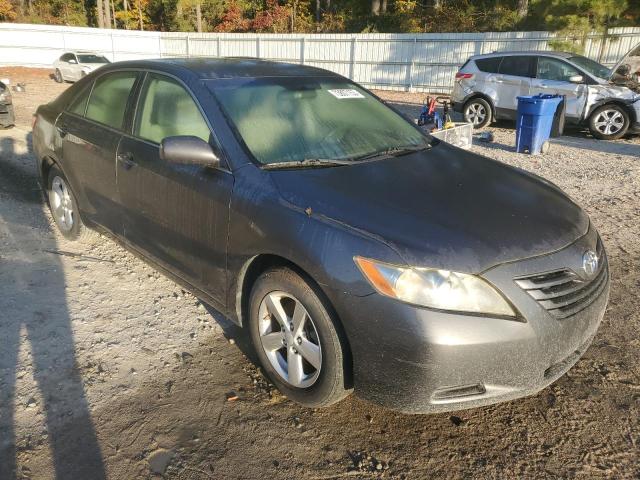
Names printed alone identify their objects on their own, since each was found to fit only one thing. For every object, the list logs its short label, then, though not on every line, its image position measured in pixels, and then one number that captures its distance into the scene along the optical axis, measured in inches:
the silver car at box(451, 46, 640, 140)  401.4
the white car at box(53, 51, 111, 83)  810.8
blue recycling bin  342.6
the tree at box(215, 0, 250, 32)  1496.1
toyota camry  85.7
